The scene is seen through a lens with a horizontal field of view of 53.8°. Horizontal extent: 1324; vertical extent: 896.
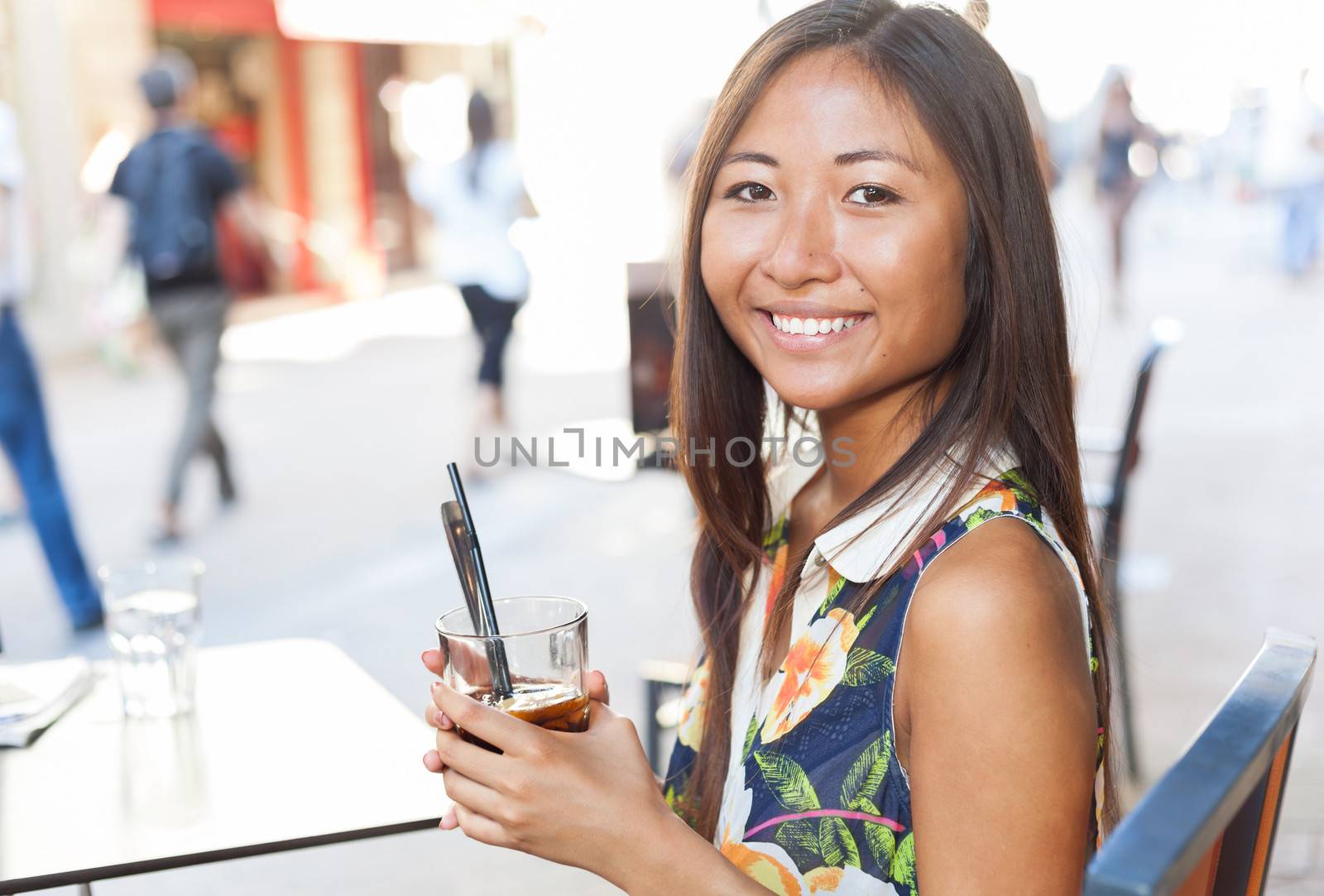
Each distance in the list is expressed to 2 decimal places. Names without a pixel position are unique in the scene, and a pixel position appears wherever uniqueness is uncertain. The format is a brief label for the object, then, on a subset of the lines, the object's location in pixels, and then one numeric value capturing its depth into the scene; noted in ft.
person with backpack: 18.25
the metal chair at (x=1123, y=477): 9.42
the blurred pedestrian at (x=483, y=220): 20.54
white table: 4.45
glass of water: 5.59
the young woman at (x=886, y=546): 3.52
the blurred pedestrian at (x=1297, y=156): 39.96
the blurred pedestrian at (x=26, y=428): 14.32
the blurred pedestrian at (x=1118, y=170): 35.04
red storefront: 46.42
